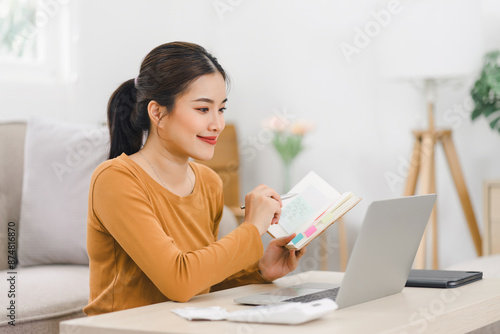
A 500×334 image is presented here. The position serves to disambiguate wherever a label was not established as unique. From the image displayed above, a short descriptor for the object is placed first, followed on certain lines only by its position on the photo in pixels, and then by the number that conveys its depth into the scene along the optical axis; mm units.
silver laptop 3327
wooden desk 2925
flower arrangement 5657
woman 3626
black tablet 3723
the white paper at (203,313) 3132
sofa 4588
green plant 5020
